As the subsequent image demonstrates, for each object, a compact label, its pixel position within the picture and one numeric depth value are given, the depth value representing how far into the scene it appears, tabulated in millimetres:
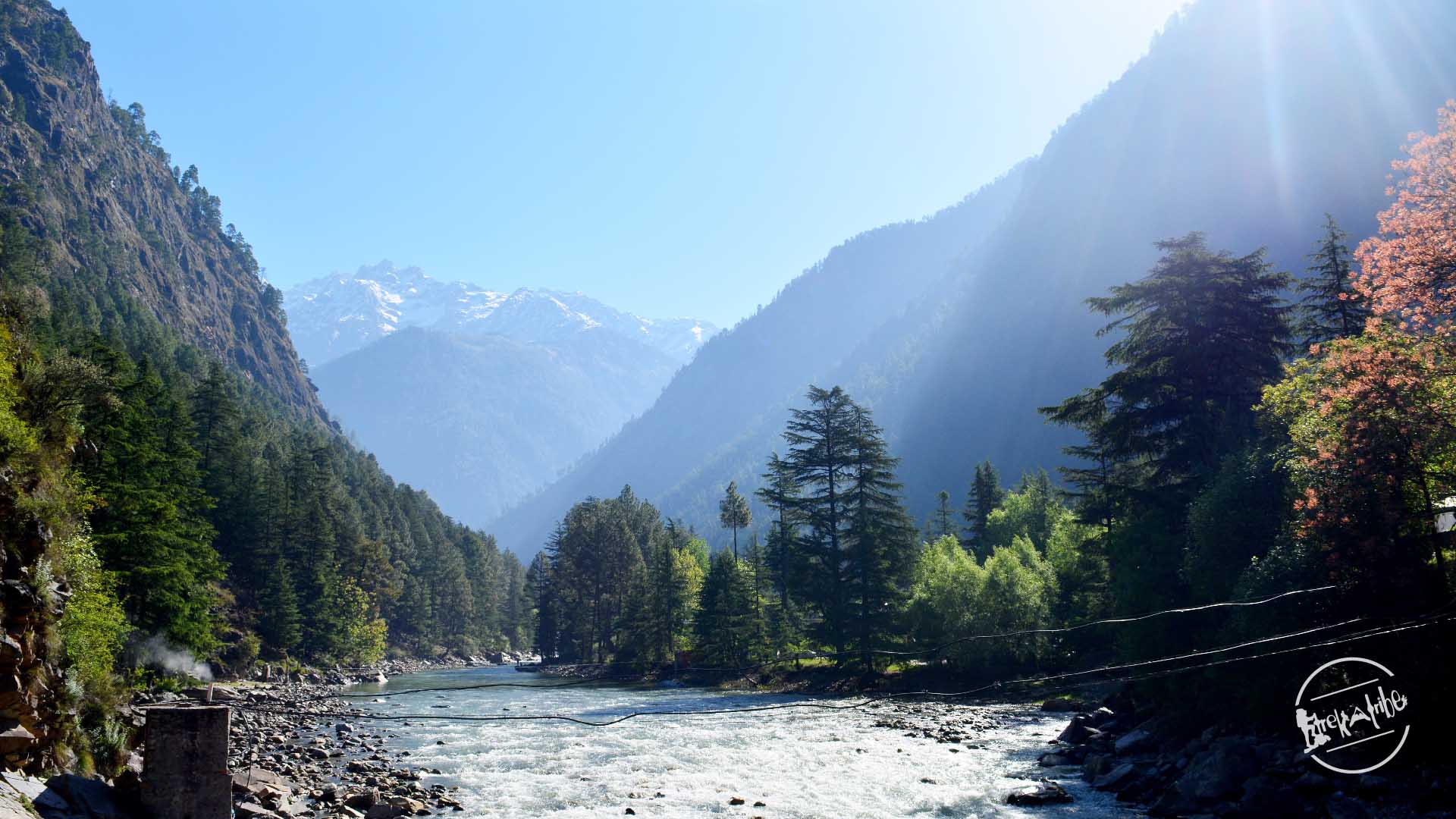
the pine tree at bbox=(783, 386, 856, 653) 54750
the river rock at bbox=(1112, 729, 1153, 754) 24516
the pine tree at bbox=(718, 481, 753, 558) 89750
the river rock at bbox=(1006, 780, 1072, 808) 20719
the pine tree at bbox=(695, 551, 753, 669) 61969
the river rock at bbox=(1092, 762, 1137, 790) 21656
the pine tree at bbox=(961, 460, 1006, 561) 82625
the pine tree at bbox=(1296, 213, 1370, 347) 33750
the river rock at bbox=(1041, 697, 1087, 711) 37750
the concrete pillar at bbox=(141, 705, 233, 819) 13828
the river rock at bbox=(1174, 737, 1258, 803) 18578
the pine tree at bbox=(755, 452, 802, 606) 58341
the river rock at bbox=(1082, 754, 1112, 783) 22906
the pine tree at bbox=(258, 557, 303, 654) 62125
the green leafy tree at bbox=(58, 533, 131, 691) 18070
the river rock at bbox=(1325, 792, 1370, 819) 15742
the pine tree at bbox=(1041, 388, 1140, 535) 32584
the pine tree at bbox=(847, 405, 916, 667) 53250
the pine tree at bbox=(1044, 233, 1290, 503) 30656
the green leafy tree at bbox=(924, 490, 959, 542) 100312
